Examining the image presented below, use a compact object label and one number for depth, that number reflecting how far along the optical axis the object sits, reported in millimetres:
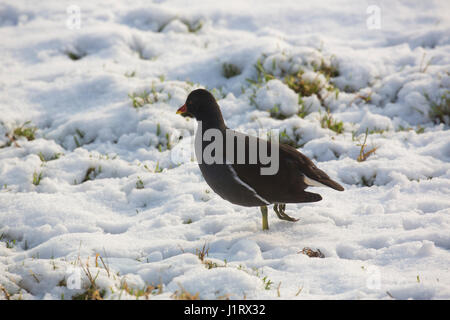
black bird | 6930
